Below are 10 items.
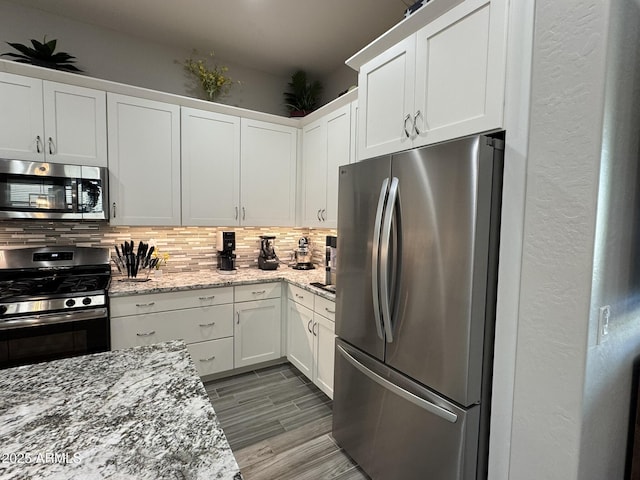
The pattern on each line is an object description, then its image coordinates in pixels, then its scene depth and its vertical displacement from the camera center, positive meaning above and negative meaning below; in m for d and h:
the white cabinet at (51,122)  2.21 +0.70
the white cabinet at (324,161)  2.70 +0.59
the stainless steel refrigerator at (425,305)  1.26 -0.34
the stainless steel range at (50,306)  1.97 -0.56
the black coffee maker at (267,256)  3.31 -0.34
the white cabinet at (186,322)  2.38 -0.80
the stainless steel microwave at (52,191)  2.20 +0.20
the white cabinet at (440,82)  1.27 +0.69
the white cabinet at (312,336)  2.42 -0.92
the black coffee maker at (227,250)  3.12 -0.27
